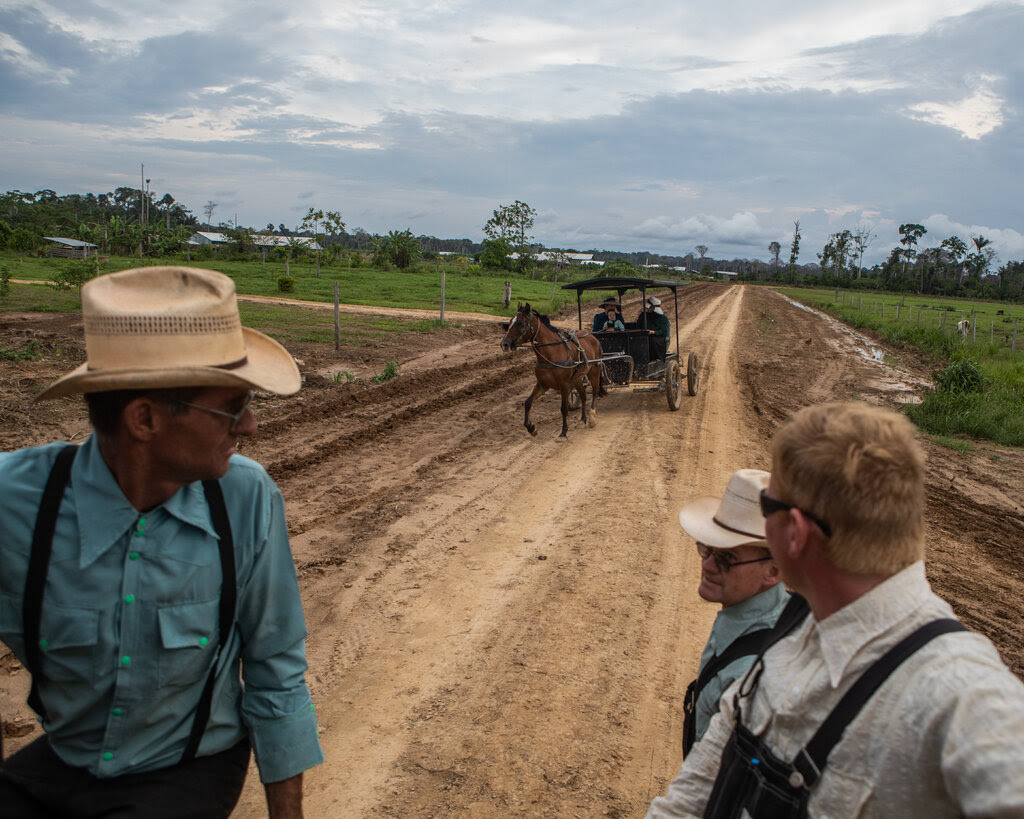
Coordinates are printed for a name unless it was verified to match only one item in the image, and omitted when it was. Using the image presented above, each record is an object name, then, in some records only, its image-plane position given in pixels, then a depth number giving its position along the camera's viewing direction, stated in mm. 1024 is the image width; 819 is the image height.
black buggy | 11656
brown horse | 10312
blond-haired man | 1054
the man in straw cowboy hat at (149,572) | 1650
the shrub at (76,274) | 21094
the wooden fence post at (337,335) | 15112
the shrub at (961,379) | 12836
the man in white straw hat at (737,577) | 2234
